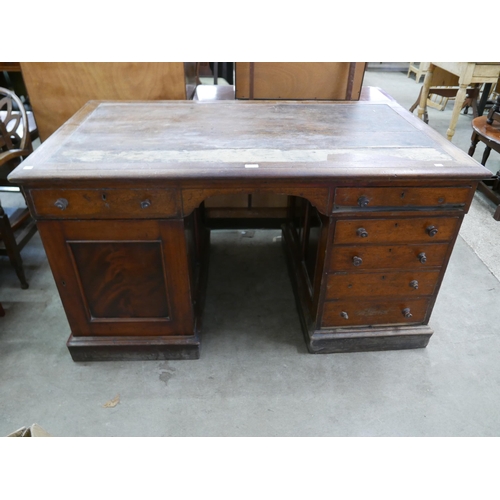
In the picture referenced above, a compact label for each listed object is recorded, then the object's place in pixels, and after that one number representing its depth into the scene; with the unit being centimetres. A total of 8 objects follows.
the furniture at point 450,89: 415
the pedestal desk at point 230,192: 130
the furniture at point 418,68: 575
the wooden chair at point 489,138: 268
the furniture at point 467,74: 337
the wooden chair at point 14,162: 194
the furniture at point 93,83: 195
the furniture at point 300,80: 203
